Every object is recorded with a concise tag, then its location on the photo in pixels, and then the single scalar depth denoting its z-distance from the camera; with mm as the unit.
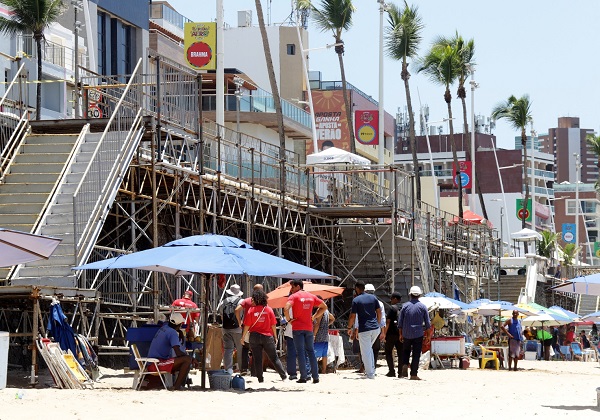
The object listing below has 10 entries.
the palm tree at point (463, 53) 74812
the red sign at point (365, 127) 65812
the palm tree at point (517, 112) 85062
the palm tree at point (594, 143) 93581
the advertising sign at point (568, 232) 122250
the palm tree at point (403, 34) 62000
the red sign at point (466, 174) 82688
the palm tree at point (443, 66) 72688
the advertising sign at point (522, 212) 83925
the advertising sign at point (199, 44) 46219
